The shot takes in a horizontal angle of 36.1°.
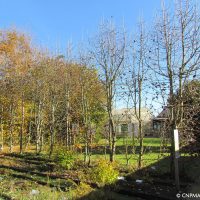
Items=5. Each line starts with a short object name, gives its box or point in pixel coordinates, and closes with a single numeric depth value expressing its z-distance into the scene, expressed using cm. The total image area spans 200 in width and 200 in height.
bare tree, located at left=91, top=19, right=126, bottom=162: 1044
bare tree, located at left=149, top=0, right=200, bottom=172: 775
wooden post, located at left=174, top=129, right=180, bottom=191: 559
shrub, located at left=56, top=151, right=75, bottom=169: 950
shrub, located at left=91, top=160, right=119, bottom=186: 665
